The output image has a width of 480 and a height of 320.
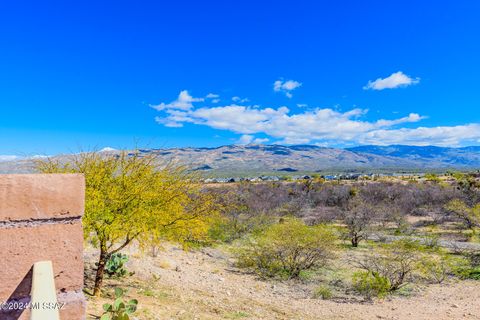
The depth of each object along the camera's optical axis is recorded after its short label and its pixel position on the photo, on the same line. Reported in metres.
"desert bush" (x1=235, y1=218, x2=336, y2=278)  16.14
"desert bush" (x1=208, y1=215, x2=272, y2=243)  22.83
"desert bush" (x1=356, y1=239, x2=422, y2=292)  14.00
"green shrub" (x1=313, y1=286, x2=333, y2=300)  12.77
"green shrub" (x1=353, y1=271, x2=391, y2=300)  13.00
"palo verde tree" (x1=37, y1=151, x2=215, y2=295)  9.62
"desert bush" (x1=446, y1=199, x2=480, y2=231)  20.61
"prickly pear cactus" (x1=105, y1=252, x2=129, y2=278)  12.16
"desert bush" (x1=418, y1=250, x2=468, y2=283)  14.89
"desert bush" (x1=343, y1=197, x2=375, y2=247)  21.97
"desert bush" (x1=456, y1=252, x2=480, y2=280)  15.34
